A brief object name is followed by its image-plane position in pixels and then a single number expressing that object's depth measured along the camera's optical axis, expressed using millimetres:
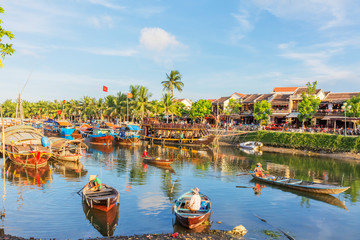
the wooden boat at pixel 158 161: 28158
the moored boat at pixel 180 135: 48688
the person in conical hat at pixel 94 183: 15813
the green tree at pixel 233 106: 62797
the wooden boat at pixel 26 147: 25016
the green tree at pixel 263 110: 52781
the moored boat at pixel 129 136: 49869
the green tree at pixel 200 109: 64438
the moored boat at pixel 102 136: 48000
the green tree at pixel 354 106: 41562
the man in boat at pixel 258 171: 22406
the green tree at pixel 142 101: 63312
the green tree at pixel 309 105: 45719
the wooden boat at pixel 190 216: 12320
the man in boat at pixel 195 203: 12922
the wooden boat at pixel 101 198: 14219
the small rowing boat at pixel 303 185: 18297
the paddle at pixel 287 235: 12370
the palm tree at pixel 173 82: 64562
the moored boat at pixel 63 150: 28578
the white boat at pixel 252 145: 45875
